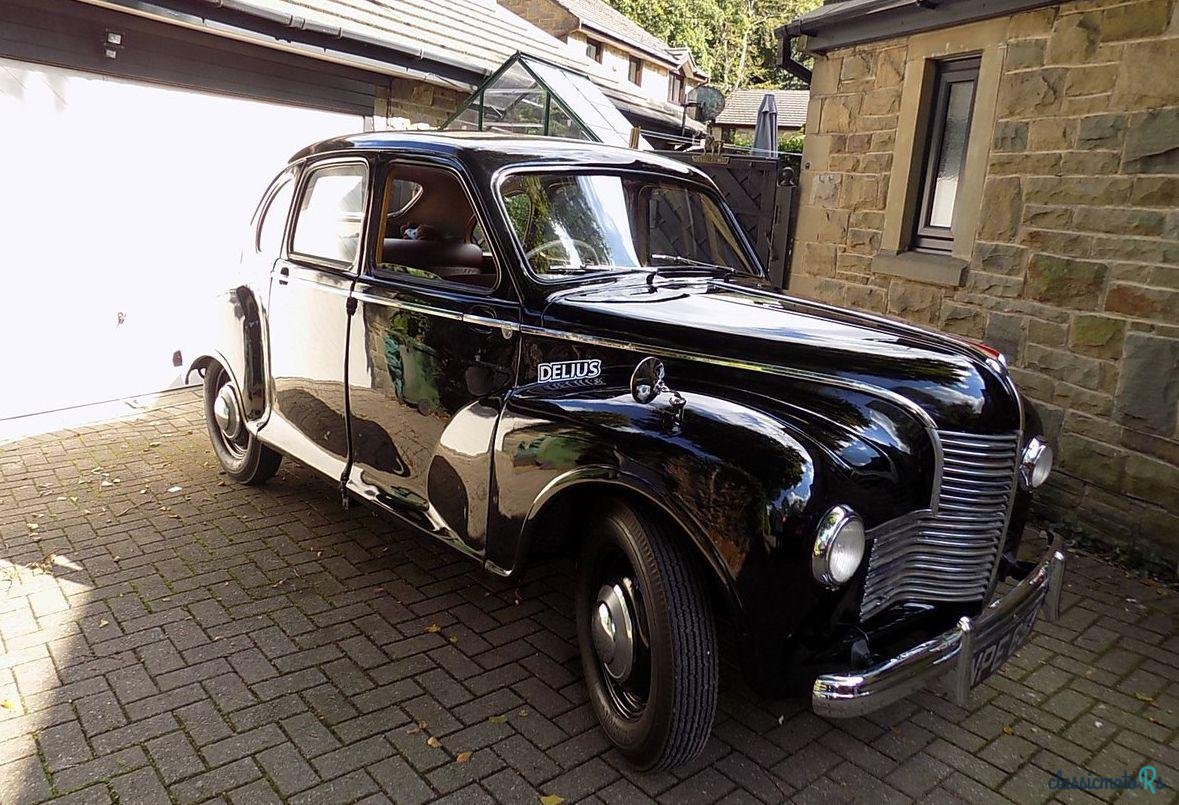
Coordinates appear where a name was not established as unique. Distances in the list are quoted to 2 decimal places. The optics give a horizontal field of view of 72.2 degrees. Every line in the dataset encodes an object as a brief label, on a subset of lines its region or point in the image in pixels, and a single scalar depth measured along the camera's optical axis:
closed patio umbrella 8.00
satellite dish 8.94
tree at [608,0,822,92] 52.56
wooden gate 7.11
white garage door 6.02
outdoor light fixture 6.15
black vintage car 2.35
